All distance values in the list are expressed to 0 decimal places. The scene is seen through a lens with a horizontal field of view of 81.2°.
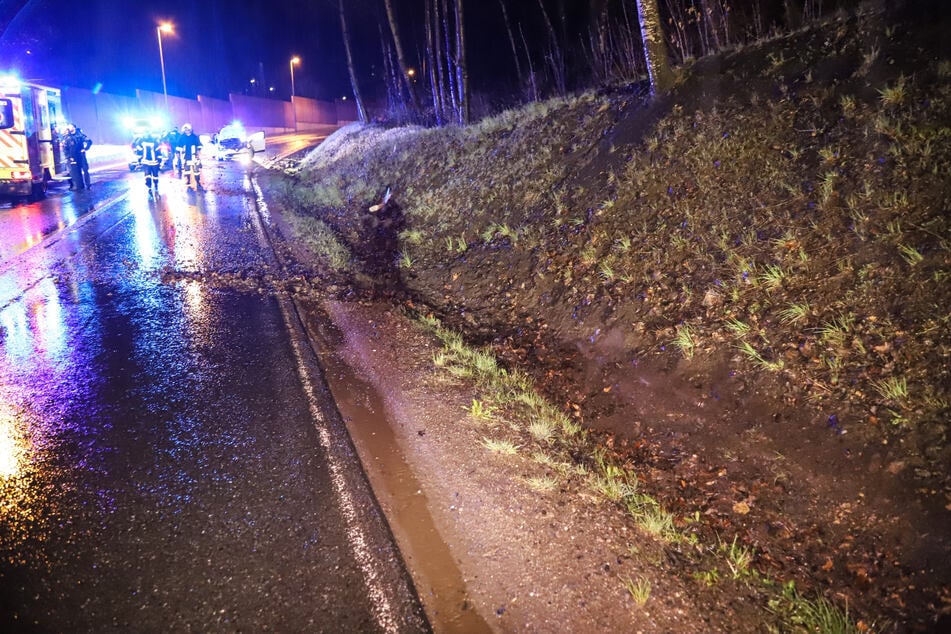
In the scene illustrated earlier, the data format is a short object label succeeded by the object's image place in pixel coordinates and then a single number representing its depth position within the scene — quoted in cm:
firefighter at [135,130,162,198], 1555
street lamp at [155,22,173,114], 4094
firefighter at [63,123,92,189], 1697
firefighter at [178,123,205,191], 1766
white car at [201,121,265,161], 3522
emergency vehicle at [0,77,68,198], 1447
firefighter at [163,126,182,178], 1758
